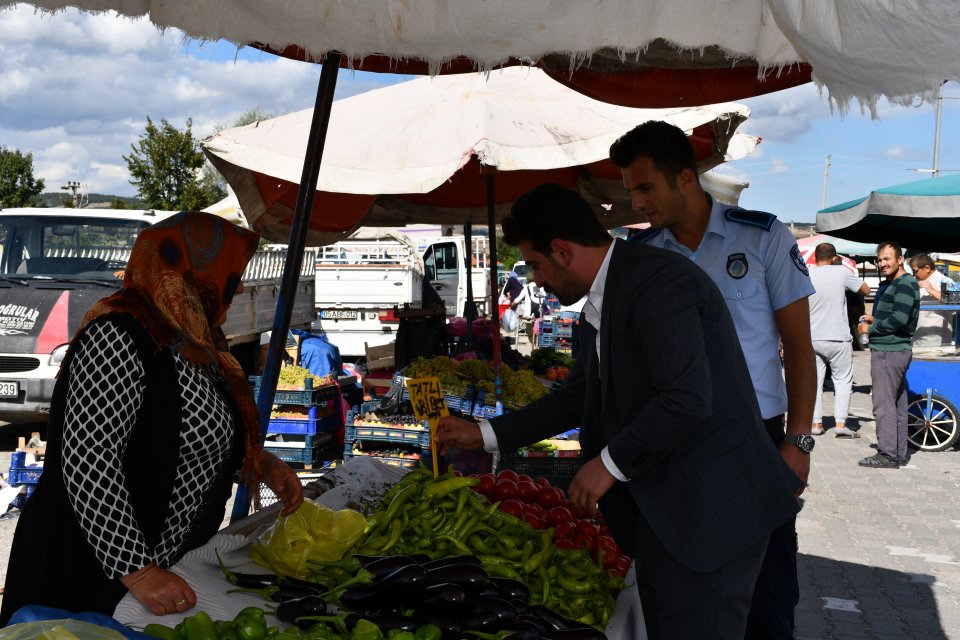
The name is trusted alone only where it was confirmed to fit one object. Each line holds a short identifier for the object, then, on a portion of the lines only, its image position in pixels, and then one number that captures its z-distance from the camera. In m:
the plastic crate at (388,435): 6.52
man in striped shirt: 9.05
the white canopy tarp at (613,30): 1.86
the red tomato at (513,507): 3.16
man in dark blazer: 2.28
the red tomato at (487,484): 3.38
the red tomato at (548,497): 3.42
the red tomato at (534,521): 3.10
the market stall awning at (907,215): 8.52
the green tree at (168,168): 30.05
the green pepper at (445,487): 2.94
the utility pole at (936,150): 37.09
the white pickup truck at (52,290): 8.53
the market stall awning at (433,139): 4.78
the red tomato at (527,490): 3.39
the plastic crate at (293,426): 7.19
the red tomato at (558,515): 3.23
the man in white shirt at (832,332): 10.29
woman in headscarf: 2.32
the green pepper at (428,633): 2.13
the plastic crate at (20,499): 6.51
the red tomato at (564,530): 3.10
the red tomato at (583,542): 3.06
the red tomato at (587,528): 3.15
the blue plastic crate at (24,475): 6.23
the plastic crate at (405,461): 6.48
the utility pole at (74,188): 40.38
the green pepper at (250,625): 2.11
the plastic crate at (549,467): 4.40
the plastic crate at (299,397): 7.22
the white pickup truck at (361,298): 15.53
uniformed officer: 3.05
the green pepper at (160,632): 2.10
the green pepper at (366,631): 2.11
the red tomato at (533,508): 3.21
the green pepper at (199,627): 2.11
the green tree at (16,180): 38.25
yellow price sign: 3.45
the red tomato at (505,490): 3.34
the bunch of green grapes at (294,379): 7.40
